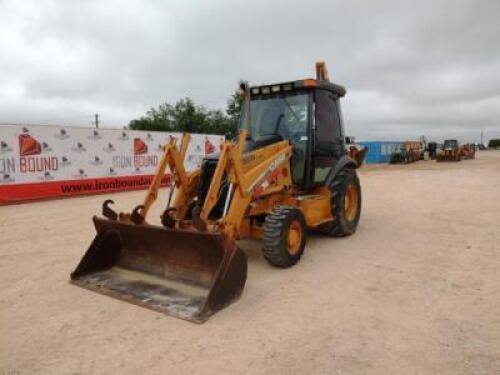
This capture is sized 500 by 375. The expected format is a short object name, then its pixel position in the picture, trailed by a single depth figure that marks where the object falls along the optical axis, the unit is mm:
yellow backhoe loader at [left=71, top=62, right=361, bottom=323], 4152
